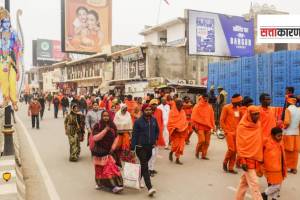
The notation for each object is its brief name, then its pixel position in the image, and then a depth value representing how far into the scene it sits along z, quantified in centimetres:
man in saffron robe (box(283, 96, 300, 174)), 838
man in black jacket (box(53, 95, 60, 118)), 2552
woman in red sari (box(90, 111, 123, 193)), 704
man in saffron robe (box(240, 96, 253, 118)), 750
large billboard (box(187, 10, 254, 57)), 2753
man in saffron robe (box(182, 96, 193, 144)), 1275
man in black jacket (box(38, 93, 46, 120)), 2349
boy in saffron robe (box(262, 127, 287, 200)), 578
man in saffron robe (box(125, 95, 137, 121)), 1347
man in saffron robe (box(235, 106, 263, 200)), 563
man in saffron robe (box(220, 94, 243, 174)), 849
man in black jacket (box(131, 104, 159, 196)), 691
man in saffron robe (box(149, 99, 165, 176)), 830
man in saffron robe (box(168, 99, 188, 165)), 966
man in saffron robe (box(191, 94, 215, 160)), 1004
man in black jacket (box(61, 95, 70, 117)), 2528
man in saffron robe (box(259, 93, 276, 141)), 713
